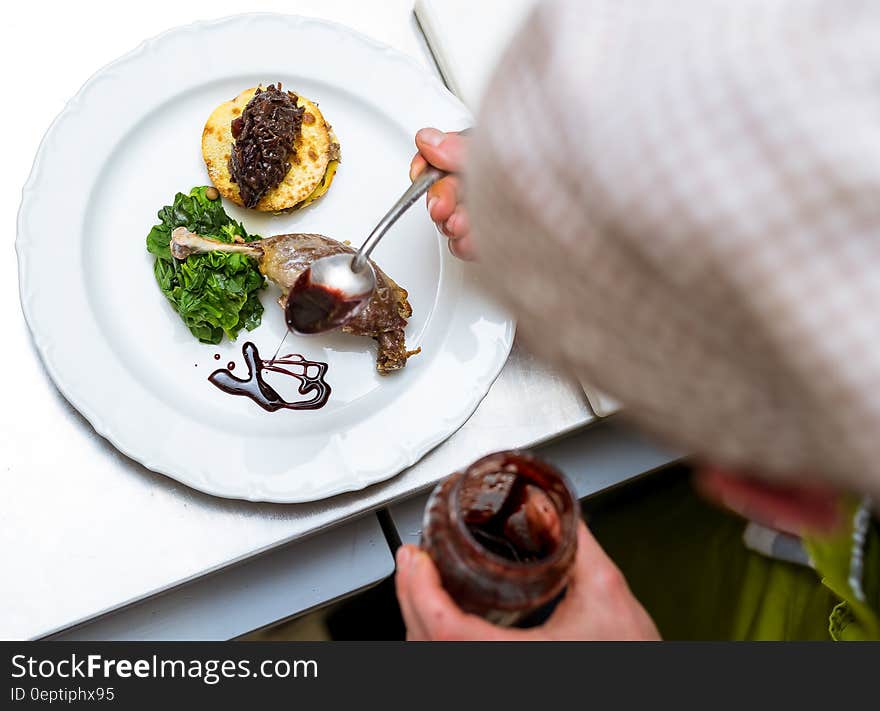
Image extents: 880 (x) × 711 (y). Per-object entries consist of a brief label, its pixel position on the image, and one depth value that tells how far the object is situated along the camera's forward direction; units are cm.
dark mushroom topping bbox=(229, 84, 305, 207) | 70
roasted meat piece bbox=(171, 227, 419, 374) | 69
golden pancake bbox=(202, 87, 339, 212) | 72
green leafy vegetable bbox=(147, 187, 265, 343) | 69
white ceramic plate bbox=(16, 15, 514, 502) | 67
